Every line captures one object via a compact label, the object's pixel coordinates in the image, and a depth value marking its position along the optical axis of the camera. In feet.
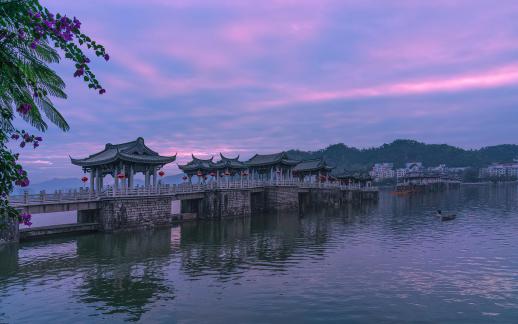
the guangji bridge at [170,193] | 112.90
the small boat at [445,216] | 147.01
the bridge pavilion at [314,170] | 222.69
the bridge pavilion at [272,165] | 188.07
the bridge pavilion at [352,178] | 279.28
